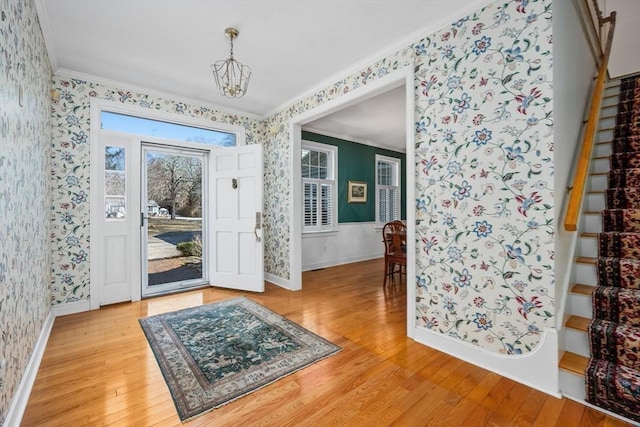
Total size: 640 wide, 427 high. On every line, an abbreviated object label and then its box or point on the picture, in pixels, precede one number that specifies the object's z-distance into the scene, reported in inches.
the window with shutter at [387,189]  263.0
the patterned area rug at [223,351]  70.2
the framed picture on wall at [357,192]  237.3
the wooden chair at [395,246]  153.0
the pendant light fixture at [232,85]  95.0
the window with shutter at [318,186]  212.5
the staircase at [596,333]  60.6
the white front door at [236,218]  151.3
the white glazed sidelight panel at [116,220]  129.5
